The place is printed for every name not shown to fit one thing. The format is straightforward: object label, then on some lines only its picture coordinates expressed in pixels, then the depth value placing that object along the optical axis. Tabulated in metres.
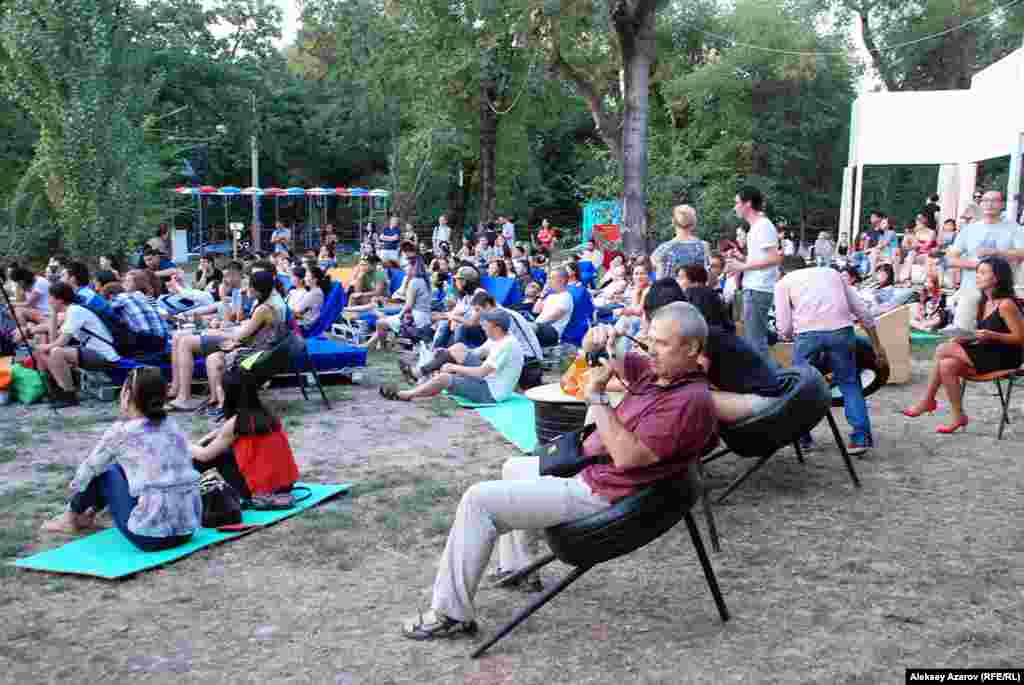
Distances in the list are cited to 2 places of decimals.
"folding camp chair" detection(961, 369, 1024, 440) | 7.01
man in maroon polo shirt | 3.55
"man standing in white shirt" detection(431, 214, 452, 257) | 24.85
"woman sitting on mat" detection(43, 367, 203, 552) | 4.89
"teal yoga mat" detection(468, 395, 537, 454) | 7.43
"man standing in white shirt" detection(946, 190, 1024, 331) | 8.09
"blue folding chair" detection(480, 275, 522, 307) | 12.29
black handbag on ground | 5.32
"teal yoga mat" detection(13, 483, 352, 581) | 4.70
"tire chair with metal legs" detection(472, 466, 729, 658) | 3.52
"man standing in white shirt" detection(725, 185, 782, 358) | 7.11
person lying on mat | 8.98
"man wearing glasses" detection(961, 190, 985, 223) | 12.72
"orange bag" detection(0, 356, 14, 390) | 9.14
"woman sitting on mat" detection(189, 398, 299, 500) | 5.66
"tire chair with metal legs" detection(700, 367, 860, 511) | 5.14
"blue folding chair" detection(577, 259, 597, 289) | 15.69
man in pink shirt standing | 6.46
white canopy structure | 21.41
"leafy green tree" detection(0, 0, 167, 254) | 15.22
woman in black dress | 6.94
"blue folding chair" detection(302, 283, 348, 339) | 10.76
